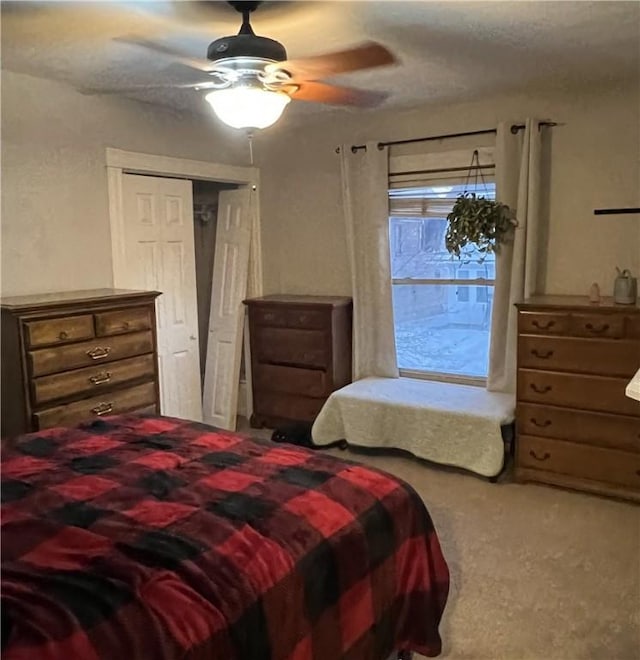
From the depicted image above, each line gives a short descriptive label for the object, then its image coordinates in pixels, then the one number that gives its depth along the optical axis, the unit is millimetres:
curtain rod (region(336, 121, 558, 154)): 3964
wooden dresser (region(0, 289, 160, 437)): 3002
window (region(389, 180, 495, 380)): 4465
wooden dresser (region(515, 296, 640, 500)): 3377
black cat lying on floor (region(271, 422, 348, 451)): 4465
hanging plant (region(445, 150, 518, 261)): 4012
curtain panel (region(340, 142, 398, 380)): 4559
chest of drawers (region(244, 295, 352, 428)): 4637
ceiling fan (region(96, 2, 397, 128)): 2281
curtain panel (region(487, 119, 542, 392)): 3922
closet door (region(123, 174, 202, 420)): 4141
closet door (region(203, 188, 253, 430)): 4996
